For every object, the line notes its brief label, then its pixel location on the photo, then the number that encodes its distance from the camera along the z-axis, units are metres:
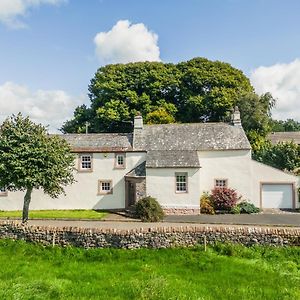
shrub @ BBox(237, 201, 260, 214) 31.33
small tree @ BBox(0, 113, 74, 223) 21.84
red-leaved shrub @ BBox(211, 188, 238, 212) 31.67
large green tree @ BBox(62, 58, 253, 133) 49.88
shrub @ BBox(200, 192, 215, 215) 31.06
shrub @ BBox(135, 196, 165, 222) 27.73
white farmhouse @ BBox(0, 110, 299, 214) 32.91
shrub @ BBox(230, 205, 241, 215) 31.26
